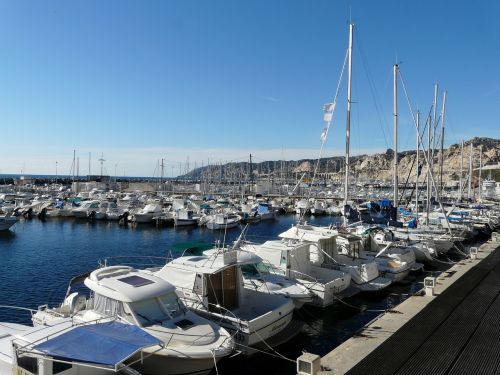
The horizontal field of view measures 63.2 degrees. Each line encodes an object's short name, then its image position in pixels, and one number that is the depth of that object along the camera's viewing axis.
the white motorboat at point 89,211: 59.69
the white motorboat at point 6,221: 46.59
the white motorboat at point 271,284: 17.48
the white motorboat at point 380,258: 24.53
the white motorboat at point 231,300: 13.84
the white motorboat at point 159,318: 11.12
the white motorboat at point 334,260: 22.00
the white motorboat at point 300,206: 70.25
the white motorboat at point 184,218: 54.69
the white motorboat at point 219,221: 52.53
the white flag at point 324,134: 29.61
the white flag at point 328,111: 29.44
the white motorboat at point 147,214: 56.38
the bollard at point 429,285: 18.14
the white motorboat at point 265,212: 64.55
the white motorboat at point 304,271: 19.28
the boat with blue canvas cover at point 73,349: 8.91
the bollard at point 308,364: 10.02
